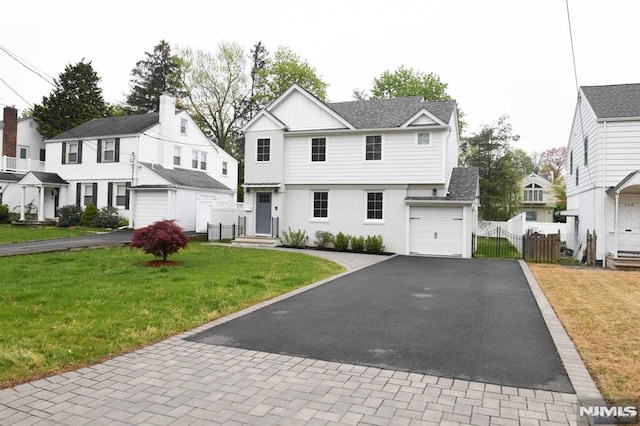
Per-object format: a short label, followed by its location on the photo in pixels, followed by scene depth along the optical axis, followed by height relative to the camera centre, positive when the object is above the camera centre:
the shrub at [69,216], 28.03 -0.14
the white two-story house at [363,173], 19.58 +2.26
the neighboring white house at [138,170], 26.83 +3.09
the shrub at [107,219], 27.20 -0.28
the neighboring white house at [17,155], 32.28 +4.92
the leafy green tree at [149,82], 51.00 +16.07
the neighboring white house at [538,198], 49.22 +2.92
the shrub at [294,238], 21.27 -0.99
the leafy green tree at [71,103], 38.59 +10.80
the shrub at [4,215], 30.23 -0.16
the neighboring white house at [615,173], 16.27 +1.98
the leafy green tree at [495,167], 36.16 +4.69
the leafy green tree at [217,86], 41.41 +12.91
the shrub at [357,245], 20.00 -1.20
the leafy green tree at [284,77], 41.81 +14.00
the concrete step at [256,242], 21.31 -1.23
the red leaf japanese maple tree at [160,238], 12.98 -0.71
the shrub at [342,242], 20.34 -1.09
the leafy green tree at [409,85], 38.91 +12.65
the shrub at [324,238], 20.95 -0.96
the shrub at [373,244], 19.72 -1.14
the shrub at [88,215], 27.98 -0.04
